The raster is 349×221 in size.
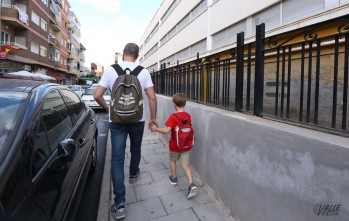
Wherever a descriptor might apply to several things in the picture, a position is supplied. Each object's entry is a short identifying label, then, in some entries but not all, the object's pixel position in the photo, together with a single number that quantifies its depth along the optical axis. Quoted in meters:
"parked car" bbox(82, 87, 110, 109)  13.39
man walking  2.75
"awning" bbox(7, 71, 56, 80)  16.64
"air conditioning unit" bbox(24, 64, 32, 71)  24.89
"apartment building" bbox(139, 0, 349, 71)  7.75
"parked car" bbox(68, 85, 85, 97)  24.11
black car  1.39
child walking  3.11
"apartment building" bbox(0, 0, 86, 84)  20.77
